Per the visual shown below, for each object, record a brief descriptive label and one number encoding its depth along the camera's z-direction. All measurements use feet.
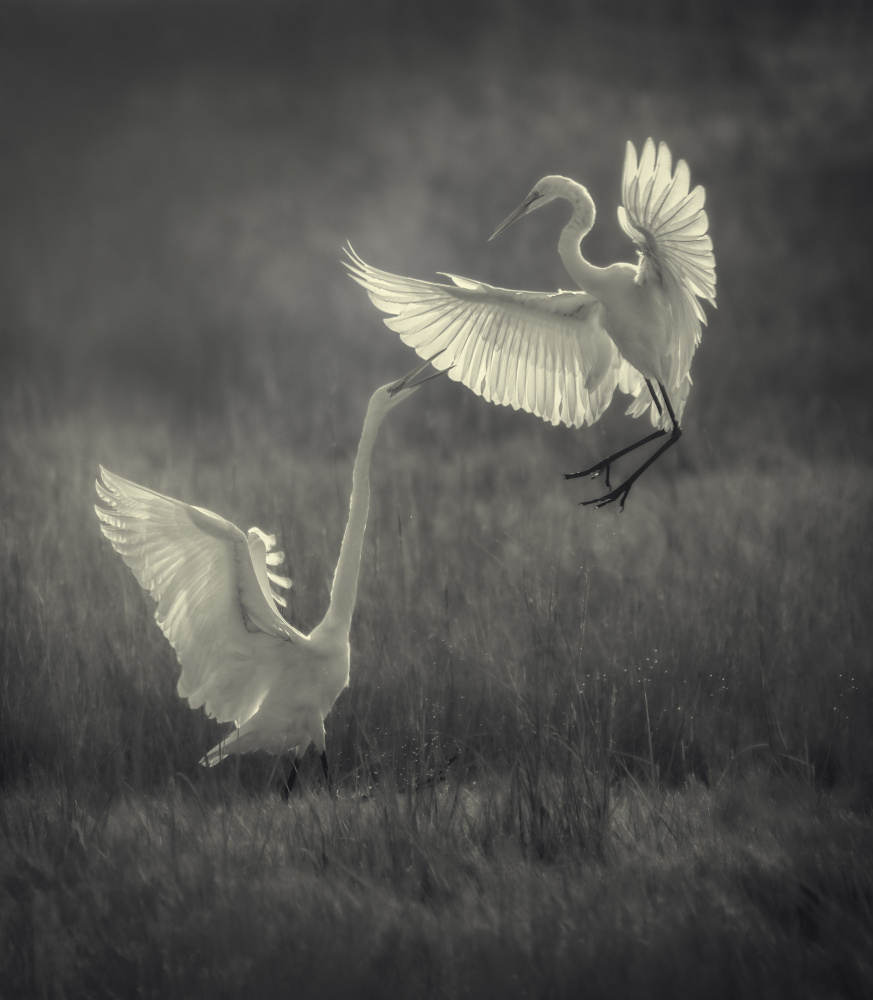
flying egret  104.50
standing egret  105.01
